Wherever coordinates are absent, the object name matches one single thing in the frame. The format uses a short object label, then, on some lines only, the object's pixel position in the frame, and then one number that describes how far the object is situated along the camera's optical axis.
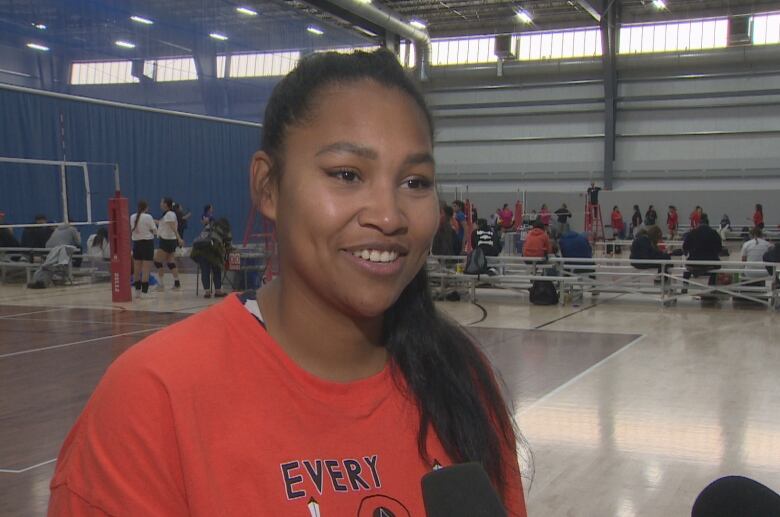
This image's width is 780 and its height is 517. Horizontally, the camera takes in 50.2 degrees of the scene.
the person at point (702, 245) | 13.46
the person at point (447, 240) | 10.67
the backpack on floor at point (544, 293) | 13.18
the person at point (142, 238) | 14.02
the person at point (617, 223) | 30.70
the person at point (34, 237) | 17.72
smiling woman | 1.09
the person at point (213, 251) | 13.55
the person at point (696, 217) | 27.00
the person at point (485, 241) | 15.08
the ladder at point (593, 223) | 27.30
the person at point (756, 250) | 13.73
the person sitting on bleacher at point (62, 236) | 16.59
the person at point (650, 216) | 30.53
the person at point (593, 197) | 27.55
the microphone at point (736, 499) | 1.11
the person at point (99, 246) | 17.33
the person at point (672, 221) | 29.40
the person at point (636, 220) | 30.85
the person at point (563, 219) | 25.14
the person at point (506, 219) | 26.69
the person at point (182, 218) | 20.73
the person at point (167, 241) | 14.66
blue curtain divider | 17.88
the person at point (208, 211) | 19.43
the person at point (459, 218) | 17.14
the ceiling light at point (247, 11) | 24.20
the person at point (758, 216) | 27.10
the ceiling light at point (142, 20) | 20.78
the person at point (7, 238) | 17.39
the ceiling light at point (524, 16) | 30.69
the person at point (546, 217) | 25.61
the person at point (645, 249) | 13.73
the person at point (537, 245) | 14.16
